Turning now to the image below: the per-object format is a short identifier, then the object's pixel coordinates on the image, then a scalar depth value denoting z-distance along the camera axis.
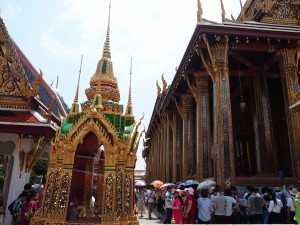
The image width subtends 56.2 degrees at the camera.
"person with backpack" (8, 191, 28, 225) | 4.81
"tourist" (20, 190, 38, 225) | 4.38
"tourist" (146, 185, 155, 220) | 10.31
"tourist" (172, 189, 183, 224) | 6.96
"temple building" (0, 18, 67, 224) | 6.74
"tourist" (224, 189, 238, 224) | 5.95
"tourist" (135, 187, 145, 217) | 10.88
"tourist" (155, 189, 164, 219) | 10.73
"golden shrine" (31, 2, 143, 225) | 3.46
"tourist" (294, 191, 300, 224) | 5.29
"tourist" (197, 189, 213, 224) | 6.18
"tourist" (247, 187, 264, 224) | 6.27
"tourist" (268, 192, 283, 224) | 6.30
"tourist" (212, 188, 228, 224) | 5.92
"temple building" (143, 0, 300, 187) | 9.00
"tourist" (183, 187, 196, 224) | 6.75
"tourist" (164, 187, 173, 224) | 8.25
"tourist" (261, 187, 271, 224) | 6.64
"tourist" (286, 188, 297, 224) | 6.52
